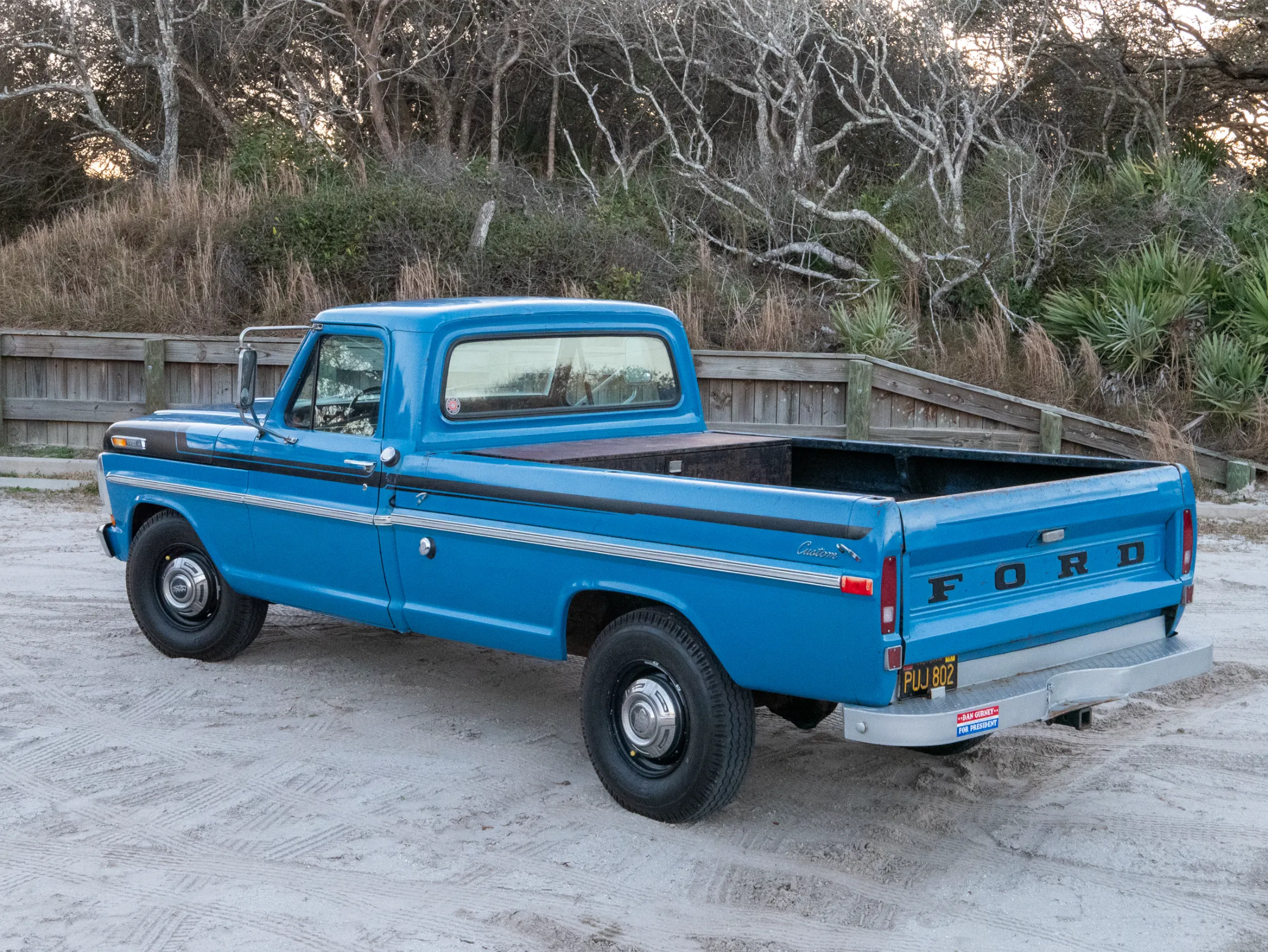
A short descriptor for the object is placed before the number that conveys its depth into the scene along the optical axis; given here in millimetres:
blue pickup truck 4340
